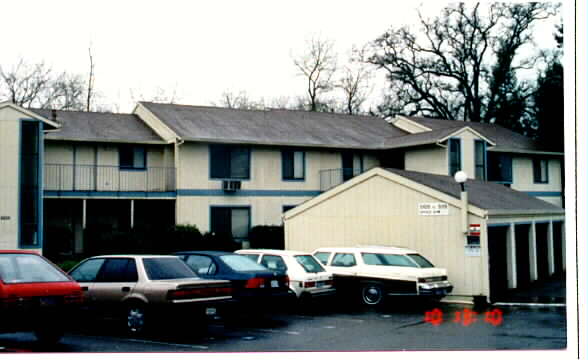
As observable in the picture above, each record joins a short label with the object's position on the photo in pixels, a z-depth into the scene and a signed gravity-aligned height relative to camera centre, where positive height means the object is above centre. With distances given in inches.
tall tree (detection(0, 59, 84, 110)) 1202.6 +227.1
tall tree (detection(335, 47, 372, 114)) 1726.0 +315.2
